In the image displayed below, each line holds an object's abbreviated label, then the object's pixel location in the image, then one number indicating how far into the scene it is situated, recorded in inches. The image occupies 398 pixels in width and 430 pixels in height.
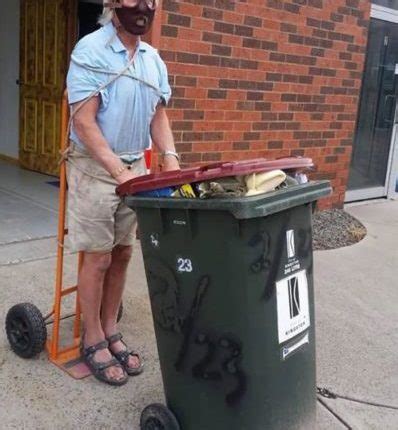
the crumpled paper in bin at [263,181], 85.8
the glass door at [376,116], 290.5
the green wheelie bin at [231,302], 85.2
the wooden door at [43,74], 270.7
